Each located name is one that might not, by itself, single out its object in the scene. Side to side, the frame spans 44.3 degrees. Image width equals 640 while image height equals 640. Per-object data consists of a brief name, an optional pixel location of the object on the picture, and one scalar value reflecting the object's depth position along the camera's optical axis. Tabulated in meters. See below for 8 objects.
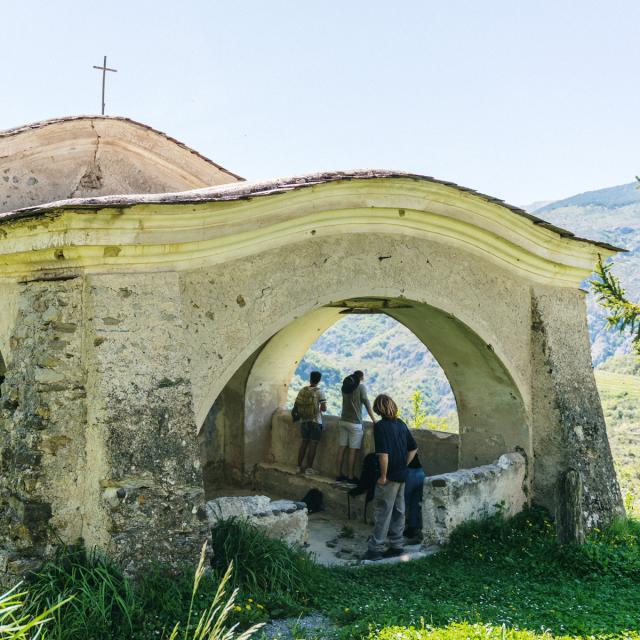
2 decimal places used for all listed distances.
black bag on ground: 10.02
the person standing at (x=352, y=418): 10.05
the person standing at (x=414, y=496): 8.68
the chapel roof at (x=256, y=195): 5.76
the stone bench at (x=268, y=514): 6.62
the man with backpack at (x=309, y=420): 10.77
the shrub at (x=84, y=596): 4.91
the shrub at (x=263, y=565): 5.94
